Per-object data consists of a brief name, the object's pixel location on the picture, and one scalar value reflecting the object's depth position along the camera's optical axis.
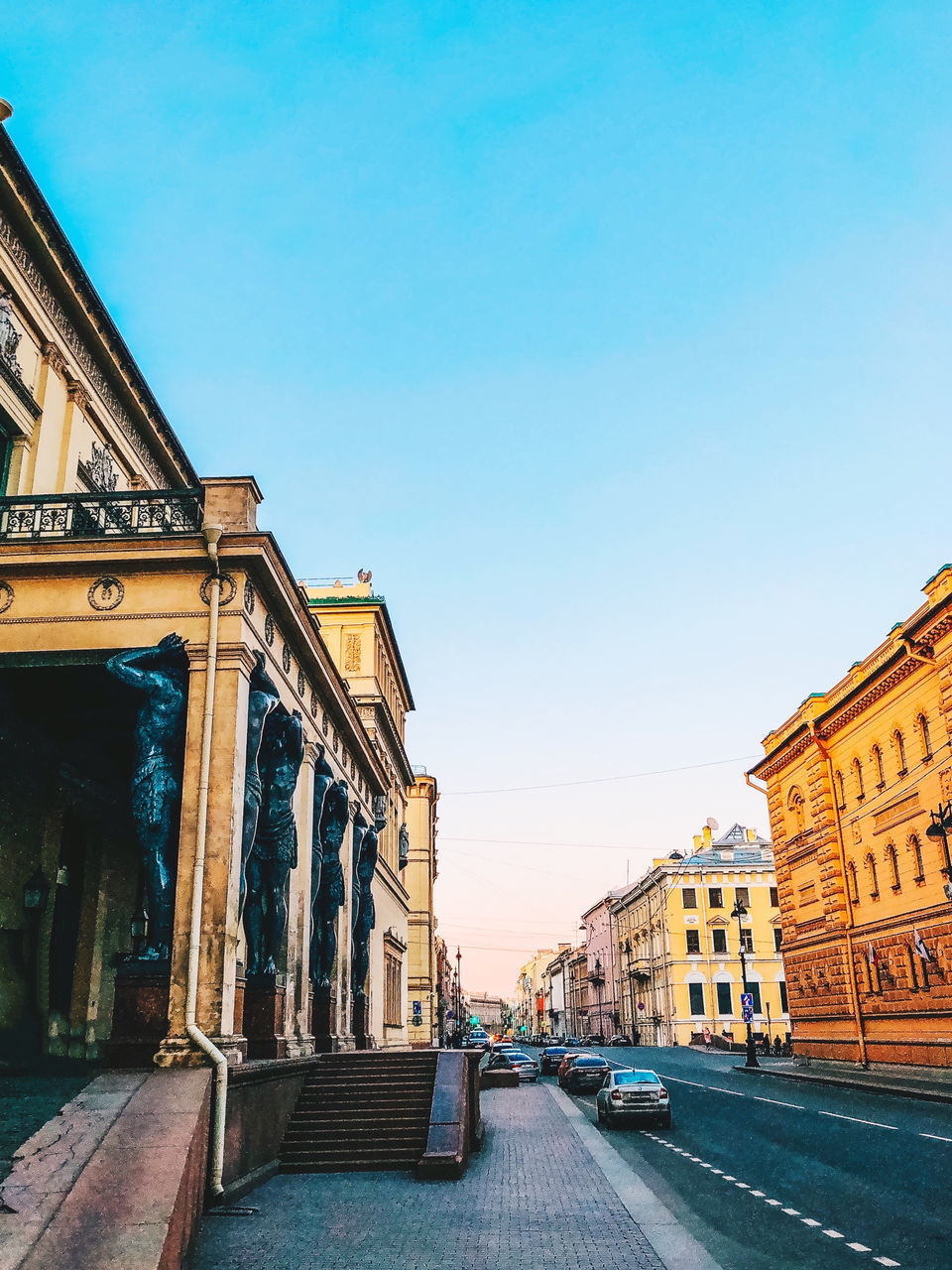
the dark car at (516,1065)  39.14
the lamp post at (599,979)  107.55
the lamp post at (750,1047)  42.71
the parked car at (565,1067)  33.62
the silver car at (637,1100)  20.52
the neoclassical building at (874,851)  28.61
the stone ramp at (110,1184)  7.70
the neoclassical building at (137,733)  13.03
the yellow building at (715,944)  70.62
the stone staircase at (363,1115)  13.98
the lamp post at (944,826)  23.73
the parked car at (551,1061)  47.38
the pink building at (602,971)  100.39
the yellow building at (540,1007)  161.80
